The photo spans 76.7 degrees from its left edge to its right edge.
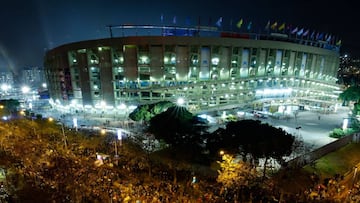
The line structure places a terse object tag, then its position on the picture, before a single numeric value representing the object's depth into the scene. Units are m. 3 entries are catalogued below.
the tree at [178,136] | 25.72
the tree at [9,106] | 53.93
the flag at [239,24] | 53.74
